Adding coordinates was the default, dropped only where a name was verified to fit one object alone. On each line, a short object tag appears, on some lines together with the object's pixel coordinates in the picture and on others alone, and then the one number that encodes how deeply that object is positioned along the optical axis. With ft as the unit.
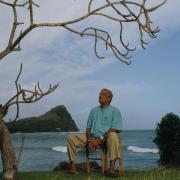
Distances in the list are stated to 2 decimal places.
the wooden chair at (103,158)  20.22
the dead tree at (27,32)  17.34
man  20.06
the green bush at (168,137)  40.75
